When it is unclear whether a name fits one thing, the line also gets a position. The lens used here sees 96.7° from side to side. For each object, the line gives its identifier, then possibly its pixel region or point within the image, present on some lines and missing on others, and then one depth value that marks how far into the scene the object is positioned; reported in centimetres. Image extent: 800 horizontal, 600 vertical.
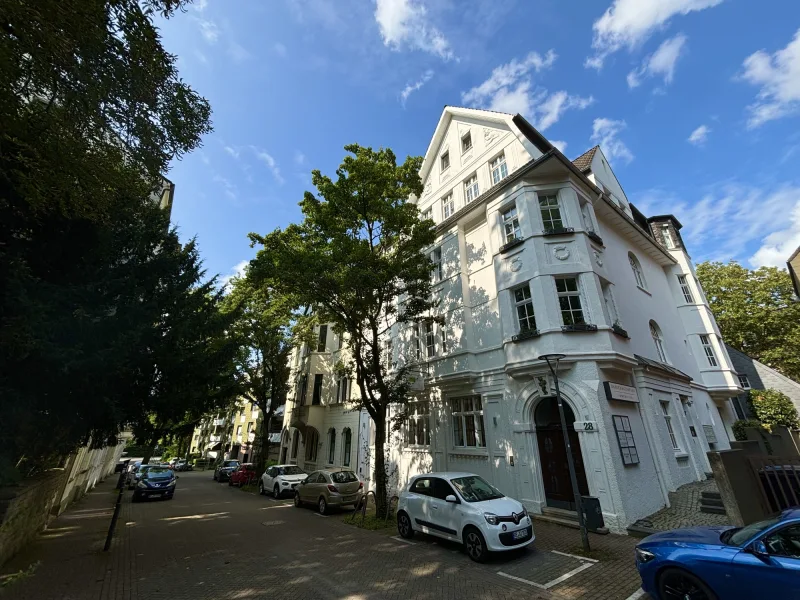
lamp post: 802
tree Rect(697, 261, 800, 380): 2677
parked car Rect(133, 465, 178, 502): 1900
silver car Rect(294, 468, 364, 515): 1389
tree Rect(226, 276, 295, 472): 2305
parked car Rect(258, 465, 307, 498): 1897
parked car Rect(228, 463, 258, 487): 2521
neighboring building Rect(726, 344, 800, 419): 2187
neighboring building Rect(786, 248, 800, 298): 2712
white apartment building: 1121
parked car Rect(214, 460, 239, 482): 2923
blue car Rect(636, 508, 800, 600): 443
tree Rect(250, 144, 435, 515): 1238
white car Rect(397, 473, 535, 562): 767
